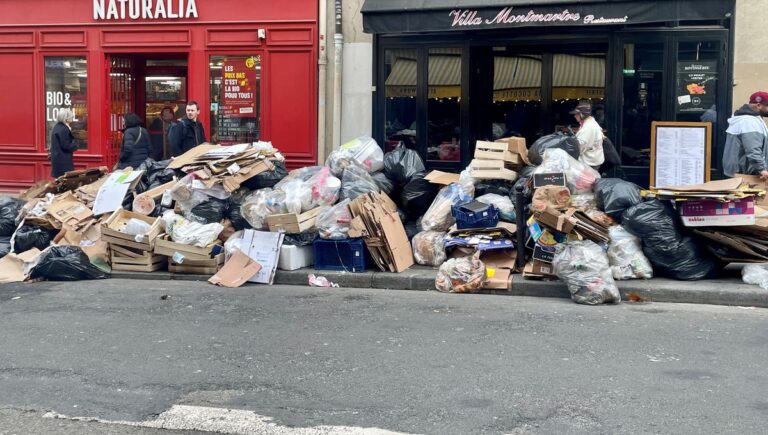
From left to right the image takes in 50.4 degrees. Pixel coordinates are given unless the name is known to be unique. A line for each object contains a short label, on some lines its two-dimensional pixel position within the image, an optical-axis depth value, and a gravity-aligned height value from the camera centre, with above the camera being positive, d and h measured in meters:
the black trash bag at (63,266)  9.41 -1.43
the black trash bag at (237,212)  9.89 -0.83
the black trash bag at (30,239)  10.34 -1.23
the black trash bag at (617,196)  8.63 -0.52
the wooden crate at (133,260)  9.72 -1.40
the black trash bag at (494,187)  9.71 -0.48
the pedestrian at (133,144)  11.88 -0.02
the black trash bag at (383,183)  10.23 -0.47
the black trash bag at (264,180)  10.18 -0.45
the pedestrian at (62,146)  12.48 -0.06
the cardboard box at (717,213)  8.02 -0.64
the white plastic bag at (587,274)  7.78 -1.22
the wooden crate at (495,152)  9.64 -0.07
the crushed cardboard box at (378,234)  9.14 -0.99
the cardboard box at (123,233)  9.65 -1.04
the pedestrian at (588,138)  9.59 +0.11
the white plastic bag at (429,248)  9.37 -1.18
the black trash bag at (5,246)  10.37 -1.34
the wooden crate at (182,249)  9.50 -1.24
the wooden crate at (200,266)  9.51 -1.43
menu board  10.02 -0.06
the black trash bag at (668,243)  8.34 -0.97
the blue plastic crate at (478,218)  9.02 -0.80
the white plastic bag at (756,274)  8.06 -1.26
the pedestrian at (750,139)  9.29 +0.11
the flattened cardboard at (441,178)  10.02 -0.40
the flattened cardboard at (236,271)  9.13 -1.44
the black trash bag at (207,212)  9.78 -0.82
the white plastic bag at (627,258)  8.46 -1.14
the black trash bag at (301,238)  9.48 -1.08
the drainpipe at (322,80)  12.90 +1.02
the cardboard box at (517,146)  9.74 +0.01
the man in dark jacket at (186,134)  11.66 +0.14
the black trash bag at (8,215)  10.82 -0.97
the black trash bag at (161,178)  10.71 -0.46
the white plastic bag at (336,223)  9.29 -0.89
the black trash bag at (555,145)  9.44 +0.02
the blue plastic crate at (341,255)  9.22 -1.25
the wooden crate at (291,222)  9.27 -0.89
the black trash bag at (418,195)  10.10 -0.61
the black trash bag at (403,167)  10.23 -0.27
